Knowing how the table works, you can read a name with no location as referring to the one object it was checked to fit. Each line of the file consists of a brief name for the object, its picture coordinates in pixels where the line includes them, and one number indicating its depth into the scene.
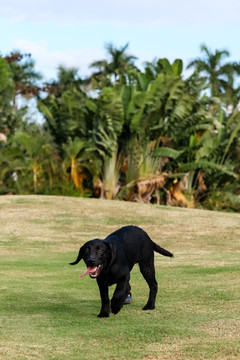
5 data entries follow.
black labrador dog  6.82
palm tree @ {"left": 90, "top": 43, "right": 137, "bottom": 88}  61.31
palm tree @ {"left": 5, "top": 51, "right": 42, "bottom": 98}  56.03
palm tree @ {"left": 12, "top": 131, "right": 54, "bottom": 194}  29.38
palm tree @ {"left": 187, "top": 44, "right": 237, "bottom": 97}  53.12
